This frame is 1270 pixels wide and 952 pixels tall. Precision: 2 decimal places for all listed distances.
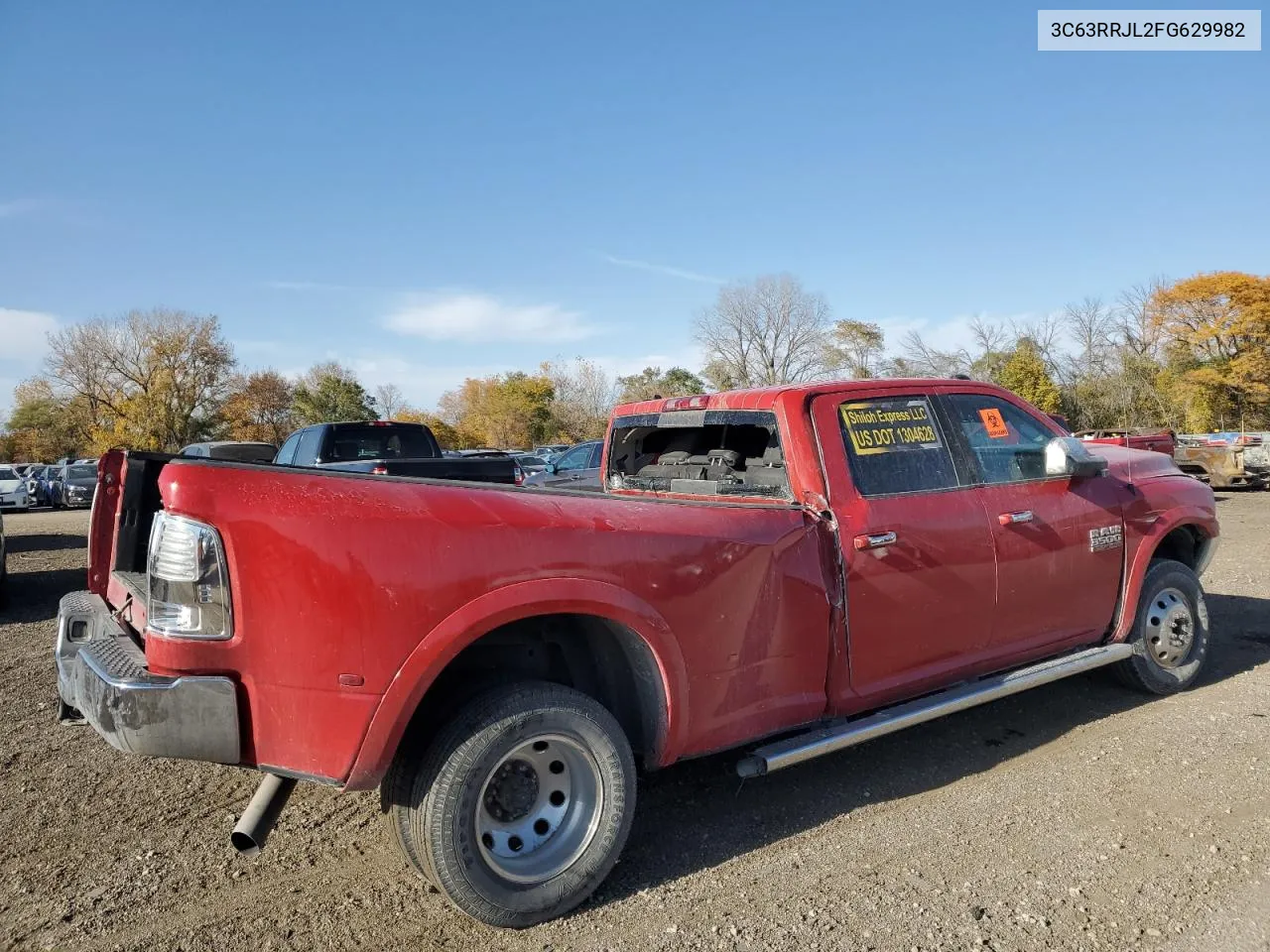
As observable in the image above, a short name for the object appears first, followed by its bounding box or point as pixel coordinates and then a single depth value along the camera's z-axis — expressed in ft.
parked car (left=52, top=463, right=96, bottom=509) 87.40
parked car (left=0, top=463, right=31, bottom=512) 80.59
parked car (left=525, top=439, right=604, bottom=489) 51.98
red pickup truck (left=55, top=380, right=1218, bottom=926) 8.25
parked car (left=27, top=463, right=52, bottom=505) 90.68
